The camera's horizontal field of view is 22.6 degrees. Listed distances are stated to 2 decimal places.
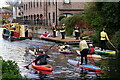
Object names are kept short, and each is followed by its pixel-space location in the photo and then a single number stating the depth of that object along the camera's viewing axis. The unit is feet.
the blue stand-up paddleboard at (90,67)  54.24
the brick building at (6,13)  436.19
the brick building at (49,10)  159.84
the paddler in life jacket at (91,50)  75.25
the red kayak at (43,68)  54.19
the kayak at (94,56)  71.71
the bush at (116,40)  83.32
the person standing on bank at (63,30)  111.24
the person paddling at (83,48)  57.06
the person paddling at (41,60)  54.75
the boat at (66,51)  79.77
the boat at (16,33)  124.90
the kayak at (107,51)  79.16
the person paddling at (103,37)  81.51
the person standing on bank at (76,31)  110.52
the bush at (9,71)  31.86
